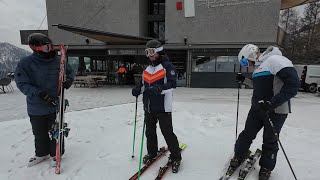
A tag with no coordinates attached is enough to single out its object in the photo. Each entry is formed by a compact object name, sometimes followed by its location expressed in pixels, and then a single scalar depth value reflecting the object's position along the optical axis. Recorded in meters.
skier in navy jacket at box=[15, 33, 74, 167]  3.01
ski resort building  14.79
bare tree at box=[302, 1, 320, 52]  33.49
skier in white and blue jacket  2.52
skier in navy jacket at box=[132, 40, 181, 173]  3.03
